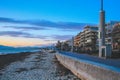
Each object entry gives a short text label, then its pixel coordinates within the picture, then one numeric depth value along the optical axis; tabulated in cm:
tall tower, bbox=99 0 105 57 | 1137
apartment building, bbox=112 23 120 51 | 3150
